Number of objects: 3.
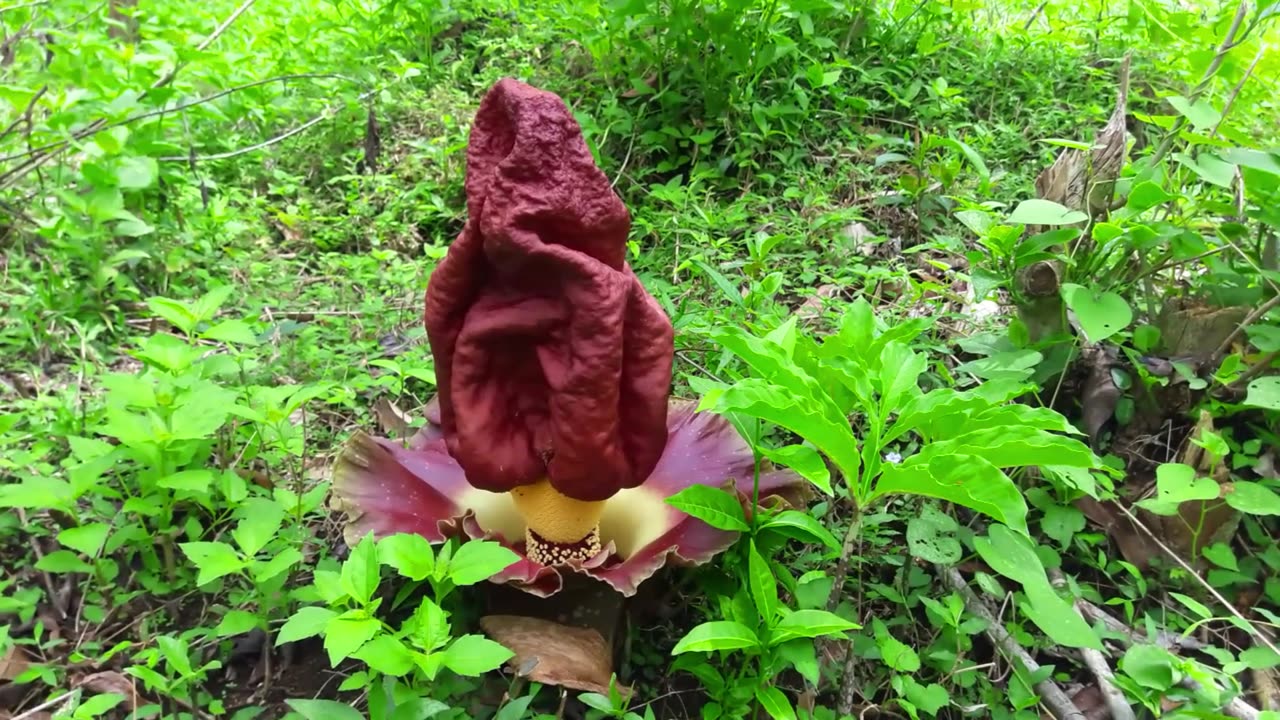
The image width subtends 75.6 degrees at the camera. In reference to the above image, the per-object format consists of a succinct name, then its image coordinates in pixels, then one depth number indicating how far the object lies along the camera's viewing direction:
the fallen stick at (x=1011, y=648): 0.56
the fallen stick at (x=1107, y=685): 0.55
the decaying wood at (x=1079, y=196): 0.73
